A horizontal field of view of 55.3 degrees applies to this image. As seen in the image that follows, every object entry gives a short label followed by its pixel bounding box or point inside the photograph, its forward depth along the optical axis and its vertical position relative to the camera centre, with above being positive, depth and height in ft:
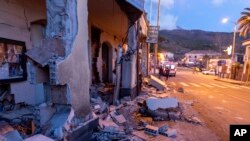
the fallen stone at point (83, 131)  14.92 -4.92
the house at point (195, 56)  292.81 +3.07
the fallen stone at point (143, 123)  21.86 -6.06
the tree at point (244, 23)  106.32 +16.06
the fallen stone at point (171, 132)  20.18 -6.36
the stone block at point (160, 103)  25.38 -4.91
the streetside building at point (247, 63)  112.43 -2.18
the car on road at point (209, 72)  177.27 -10.21
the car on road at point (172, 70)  114.83 -5.73
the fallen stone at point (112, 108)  24.27 -5.30
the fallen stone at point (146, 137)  18.92 -6.34
